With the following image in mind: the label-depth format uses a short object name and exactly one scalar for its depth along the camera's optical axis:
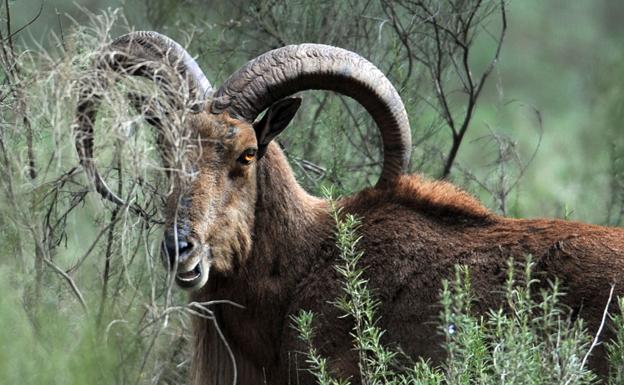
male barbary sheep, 16.89
